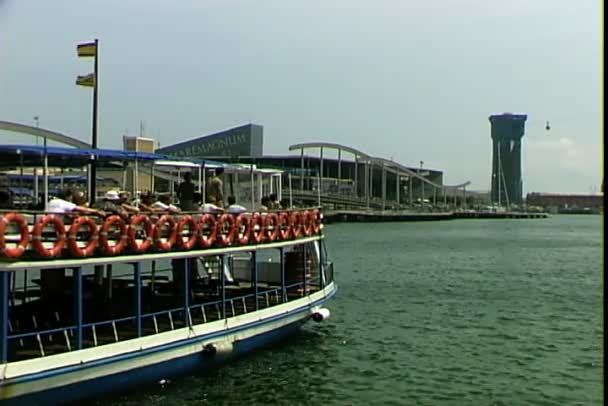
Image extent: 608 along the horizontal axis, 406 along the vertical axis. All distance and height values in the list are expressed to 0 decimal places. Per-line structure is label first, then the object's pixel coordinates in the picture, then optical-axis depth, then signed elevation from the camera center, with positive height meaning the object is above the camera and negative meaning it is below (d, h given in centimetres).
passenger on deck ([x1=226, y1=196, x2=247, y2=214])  2130 -4
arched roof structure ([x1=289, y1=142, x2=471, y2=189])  13316 +913
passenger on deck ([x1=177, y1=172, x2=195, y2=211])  2130 +35
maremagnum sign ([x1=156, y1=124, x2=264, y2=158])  12268 +1008
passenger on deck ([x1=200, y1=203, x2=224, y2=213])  2066 -2
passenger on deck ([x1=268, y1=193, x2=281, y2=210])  2477 +17
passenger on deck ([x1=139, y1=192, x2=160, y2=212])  1894 +11
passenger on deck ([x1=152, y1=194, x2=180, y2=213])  1926 +2
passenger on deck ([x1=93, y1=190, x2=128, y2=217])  1755 +5
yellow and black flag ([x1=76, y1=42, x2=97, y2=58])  2530 +475
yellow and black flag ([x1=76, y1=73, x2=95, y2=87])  2553 +382
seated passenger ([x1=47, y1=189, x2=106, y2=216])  1620 -3
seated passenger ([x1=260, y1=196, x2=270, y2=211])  2488 +17
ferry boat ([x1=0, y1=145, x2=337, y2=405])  1538 -234
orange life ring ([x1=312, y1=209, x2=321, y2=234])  2588 -37
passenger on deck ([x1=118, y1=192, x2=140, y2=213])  1831 +5
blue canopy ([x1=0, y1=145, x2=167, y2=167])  1827 +118
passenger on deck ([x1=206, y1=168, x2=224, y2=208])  2191 +42
